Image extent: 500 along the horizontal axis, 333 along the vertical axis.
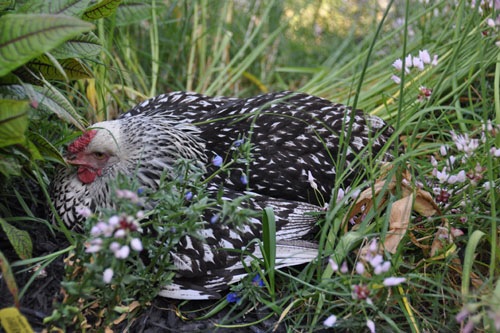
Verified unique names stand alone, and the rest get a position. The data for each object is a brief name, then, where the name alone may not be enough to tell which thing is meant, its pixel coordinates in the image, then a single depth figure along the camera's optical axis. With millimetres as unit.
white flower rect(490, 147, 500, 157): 808
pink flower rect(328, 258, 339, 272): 726
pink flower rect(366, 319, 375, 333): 728
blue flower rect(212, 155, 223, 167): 833
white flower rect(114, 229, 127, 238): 683
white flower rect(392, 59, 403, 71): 884
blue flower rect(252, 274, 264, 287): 812
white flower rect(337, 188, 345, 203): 878
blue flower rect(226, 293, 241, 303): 824
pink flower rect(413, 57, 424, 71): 884
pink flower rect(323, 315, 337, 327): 732
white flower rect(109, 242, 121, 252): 688
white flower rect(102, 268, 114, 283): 698
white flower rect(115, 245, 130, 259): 685
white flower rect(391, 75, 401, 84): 889
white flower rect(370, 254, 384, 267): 727
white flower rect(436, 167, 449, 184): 837
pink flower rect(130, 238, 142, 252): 688
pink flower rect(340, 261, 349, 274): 724
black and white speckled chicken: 853
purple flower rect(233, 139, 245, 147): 847
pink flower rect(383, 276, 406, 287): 713
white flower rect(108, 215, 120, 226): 685
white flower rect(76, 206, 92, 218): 710
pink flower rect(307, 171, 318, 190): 903
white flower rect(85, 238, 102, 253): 690
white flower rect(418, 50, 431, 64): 899
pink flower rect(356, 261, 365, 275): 720
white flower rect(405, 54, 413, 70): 898
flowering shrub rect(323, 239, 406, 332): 714
